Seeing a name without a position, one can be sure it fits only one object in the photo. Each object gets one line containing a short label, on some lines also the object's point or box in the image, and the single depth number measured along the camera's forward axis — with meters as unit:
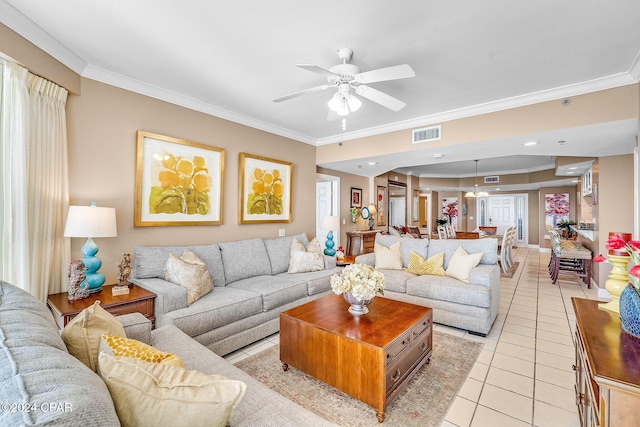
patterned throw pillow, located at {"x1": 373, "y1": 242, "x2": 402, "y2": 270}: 4.05
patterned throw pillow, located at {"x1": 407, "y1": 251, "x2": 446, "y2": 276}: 3.67
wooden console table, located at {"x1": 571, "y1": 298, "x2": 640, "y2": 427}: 0.93
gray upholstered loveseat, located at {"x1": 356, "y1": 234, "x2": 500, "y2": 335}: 3.09
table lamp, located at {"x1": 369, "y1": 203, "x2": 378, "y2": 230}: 6.78
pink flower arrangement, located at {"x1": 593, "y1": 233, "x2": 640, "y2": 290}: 1.40
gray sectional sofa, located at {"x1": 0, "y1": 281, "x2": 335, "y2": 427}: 0.54
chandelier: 8.69
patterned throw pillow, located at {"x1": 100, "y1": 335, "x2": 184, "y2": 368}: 1.03
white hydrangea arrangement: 2.23
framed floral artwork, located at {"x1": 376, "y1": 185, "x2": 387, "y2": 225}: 7.45
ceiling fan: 2.07
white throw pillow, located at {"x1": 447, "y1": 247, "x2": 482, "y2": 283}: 3.39
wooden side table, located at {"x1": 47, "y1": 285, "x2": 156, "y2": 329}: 2.09
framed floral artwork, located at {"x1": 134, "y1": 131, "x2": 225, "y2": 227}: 3.08
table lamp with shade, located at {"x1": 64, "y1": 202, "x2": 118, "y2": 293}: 2.33
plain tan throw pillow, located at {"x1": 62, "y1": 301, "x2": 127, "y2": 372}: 1.09
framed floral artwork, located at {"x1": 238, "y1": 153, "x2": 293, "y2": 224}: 4.07
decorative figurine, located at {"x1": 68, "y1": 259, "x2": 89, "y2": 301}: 2.29
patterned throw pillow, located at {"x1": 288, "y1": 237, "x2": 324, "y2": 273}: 3.87
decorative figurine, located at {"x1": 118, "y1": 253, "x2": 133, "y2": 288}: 2.58
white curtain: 2.10
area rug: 1.89
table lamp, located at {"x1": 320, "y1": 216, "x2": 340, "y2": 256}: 4.64
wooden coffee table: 1.86
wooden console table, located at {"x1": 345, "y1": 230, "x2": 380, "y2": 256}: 6.22
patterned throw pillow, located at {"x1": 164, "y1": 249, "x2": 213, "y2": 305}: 2.65
